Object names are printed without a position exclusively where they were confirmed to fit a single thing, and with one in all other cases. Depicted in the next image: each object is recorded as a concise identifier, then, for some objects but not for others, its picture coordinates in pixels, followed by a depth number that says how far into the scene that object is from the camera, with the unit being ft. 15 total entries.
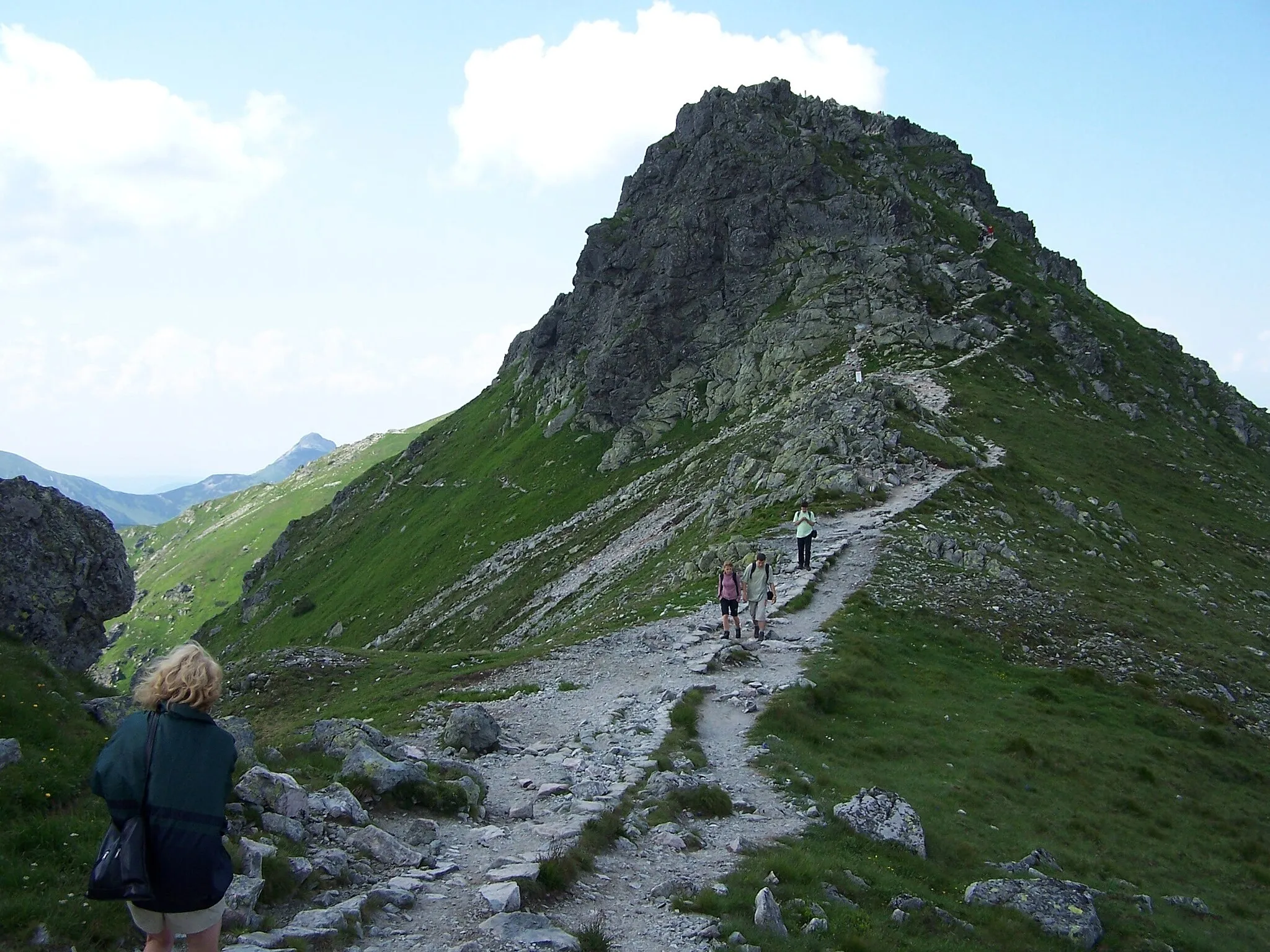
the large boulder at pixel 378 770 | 50.24
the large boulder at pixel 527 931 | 35.73
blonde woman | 23.44
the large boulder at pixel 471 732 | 66.44
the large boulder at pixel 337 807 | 45.03
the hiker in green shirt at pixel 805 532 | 130.52
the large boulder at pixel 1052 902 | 48.47
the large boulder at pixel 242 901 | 33.58
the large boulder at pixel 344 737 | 54.95
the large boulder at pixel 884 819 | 55.43
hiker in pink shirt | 102.89
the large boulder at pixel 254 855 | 36.35
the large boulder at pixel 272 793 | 43.04
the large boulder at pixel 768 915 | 39.58
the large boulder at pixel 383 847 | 42.98
